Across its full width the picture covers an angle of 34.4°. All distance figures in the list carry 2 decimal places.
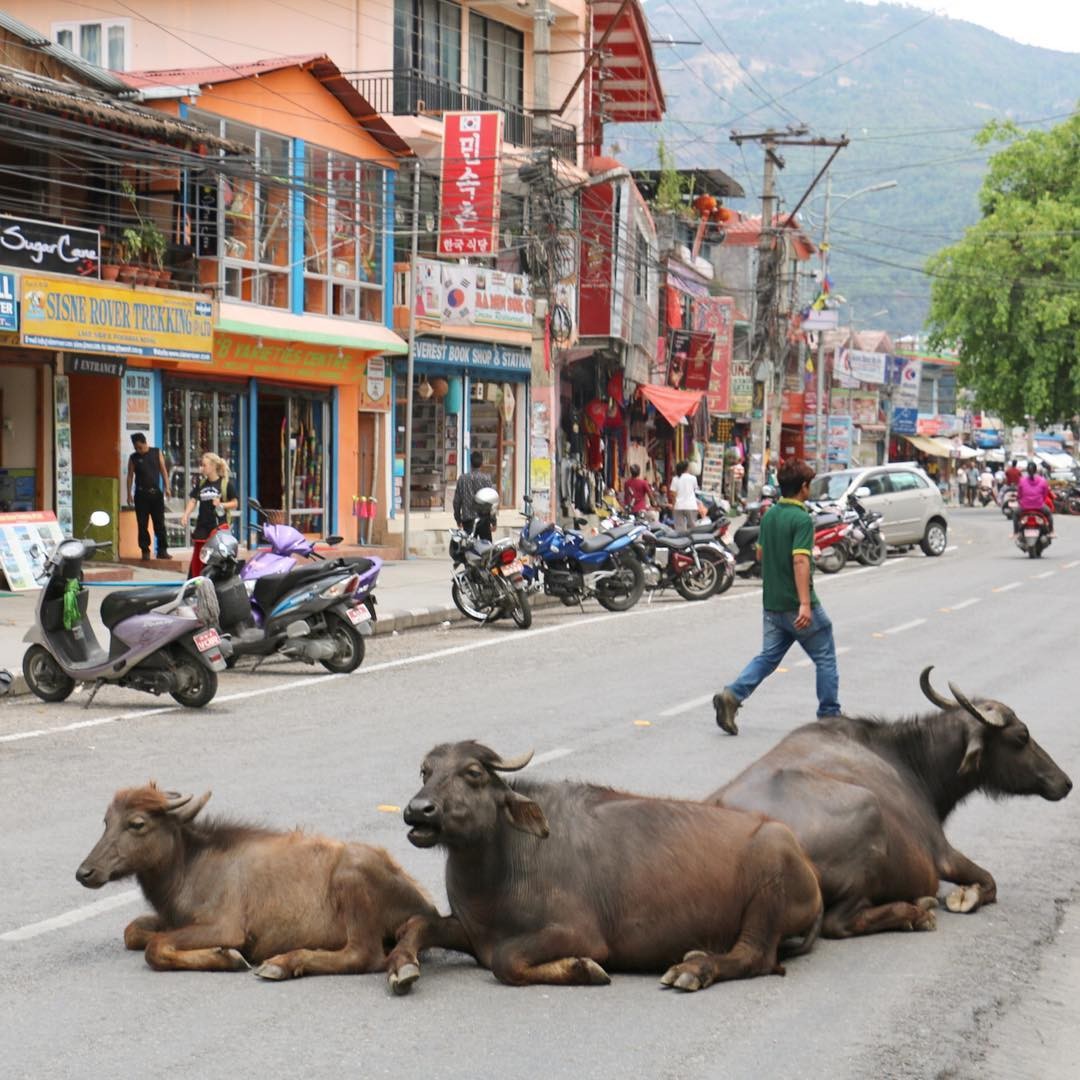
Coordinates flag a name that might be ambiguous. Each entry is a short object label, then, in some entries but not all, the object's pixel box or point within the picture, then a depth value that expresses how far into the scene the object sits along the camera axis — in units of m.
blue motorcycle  21.64
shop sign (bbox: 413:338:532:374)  32.56
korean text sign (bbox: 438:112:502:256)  29.25
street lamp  53.38
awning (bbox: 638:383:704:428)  44.34
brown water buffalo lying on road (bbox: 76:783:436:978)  5.93
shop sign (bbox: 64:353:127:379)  23.61
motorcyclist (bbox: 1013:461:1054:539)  32.25
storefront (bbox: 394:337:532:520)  33.09
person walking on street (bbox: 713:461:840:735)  11.56
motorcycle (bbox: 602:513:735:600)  23.64
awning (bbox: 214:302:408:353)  26.81
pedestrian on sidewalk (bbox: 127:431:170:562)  24.25
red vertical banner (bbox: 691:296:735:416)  51.41
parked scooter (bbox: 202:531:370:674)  14.85
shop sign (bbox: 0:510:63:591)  21.50
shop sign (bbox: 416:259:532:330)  31.34
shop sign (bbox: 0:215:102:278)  21.98
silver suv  33.28
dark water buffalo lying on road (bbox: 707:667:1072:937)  6.48
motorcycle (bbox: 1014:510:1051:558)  32.31
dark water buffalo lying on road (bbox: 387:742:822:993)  5.71
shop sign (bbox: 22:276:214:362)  22.09
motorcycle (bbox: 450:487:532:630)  19.73
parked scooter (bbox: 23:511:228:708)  13.14
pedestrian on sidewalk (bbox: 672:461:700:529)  34.66
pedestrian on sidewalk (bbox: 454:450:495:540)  24.41
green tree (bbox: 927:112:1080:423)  61.94
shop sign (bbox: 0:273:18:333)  21.45
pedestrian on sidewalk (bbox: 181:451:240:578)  20.08
